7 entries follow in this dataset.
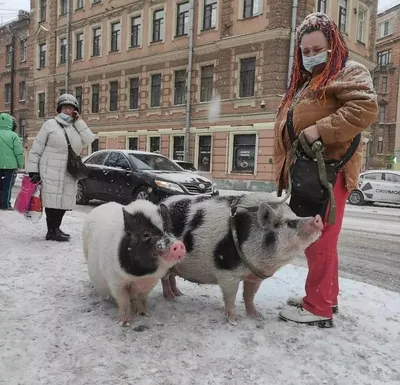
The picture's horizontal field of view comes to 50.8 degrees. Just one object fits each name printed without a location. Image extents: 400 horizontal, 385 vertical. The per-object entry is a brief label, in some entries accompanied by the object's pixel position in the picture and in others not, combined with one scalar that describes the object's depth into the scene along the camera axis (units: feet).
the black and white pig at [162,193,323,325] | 8.95
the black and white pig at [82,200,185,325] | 8.34
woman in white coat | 17.28
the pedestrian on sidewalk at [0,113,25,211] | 26.55
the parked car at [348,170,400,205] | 51.24
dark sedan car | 30.78
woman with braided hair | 8.70
